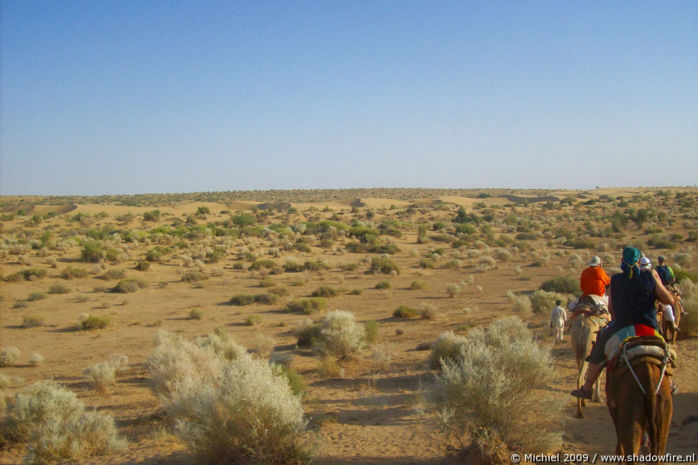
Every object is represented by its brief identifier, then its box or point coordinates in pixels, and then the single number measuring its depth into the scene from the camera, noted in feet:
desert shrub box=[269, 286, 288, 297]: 70.74
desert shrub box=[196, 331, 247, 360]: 37.96
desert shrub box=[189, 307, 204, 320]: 58.90
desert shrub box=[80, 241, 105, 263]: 97.30
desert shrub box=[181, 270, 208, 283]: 85.39
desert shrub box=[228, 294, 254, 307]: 67.05
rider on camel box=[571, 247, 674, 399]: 17.43
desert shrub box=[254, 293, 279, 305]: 67.56
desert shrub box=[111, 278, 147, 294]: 75.61
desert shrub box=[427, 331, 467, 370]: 33.73
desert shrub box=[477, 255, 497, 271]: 90.40
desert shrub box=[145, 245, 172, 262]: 100.99
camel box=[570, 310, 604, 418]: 25.44
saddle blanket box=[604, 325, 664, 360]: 17.02
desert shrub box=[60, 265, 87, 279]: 84.80
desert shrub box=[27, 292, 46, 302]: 69.00
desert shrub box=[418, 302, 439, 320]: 55.01
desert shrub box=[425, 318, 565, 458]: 19.79
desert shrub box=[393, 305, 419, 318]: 56.34
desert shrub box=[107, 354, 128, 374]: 37.81
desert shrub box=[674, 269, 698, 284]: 52.22
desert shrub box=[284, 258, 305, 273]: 95.40
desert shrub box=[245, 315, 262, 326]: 55.36
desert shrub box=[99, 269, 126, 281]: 84.84
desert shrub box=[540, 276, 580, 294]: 63.31
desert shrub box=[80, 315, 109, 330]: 54.85
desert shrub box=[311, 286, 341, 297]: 71.41
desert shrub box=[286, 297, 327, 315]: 61.57
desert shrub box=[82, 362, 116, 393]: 33.76
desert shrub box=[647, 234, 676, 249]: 103.10
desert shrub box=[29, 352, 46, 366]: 41.87
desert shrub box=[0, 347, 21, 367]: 41.81
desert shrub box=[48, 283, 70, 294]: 74.02
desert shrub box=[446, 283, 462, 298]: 69.26
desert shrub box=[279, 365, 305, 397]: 29.05
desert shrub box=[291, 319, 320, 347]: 45.11
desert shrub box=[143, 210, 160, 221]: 180.55
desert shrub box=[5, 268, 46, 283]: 79.20
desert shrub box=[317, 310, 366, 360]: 39.65
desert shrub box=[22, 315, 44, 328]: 56.08
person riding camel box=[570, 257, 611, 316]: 26.05
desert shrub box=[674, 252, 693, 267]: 79.57
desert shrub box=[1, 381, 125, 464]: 22.59
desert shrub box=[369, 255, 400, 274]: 91.01
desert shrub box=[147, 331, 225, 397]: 30.48
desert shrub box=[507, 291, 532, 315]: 52.90
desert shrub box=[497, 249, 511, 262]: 100.31
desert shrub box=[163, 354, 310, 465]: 19.86
